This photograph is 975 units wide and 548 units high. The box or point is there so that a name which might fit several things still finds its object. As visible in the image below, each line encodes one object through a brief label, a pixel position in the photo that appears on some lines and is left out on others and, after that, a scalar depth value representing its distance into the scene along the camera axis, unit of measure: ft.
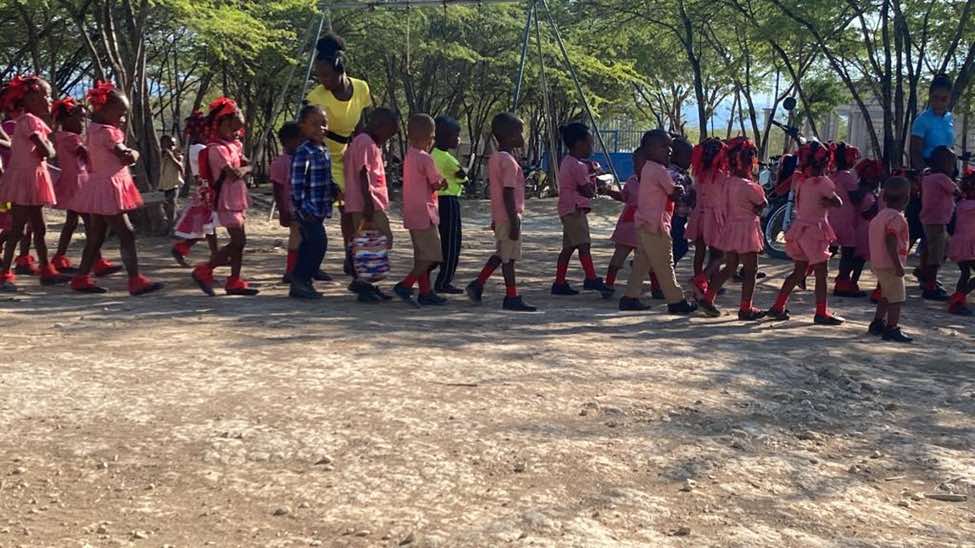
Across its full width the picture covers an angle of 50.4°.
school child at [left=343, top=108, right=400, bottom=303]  25.34
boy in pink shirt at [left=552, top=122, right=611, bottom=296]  28.68
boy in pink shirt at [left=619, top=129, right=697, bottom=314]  25.52
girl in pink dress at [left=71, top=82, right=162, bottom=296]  25.32
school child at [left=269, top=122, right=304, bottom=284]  27.91
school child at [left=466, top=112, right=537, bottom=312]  25.59
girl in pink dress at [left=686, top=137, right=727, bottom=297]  27.53
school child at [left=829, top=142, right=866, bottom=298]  30.63
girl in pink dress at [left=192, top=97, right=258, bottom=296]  26.48
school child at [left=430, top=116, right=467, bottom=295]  26.78
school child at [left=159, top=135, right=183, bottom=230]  41.50
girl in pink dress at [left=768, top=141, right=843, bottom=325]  25.25
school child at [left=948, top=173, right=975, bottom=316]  28.37
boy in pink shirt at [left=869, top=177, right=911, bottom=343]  23.32
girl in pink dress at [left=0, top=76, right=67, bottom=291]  26.68
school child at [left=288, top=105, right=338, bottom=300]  25.55
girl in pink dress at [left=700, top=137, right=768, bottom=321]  25.48
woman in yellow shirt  26.99
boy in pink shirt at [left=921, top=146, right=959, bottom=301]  29.32
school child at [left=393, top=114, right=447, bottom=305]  25.32
